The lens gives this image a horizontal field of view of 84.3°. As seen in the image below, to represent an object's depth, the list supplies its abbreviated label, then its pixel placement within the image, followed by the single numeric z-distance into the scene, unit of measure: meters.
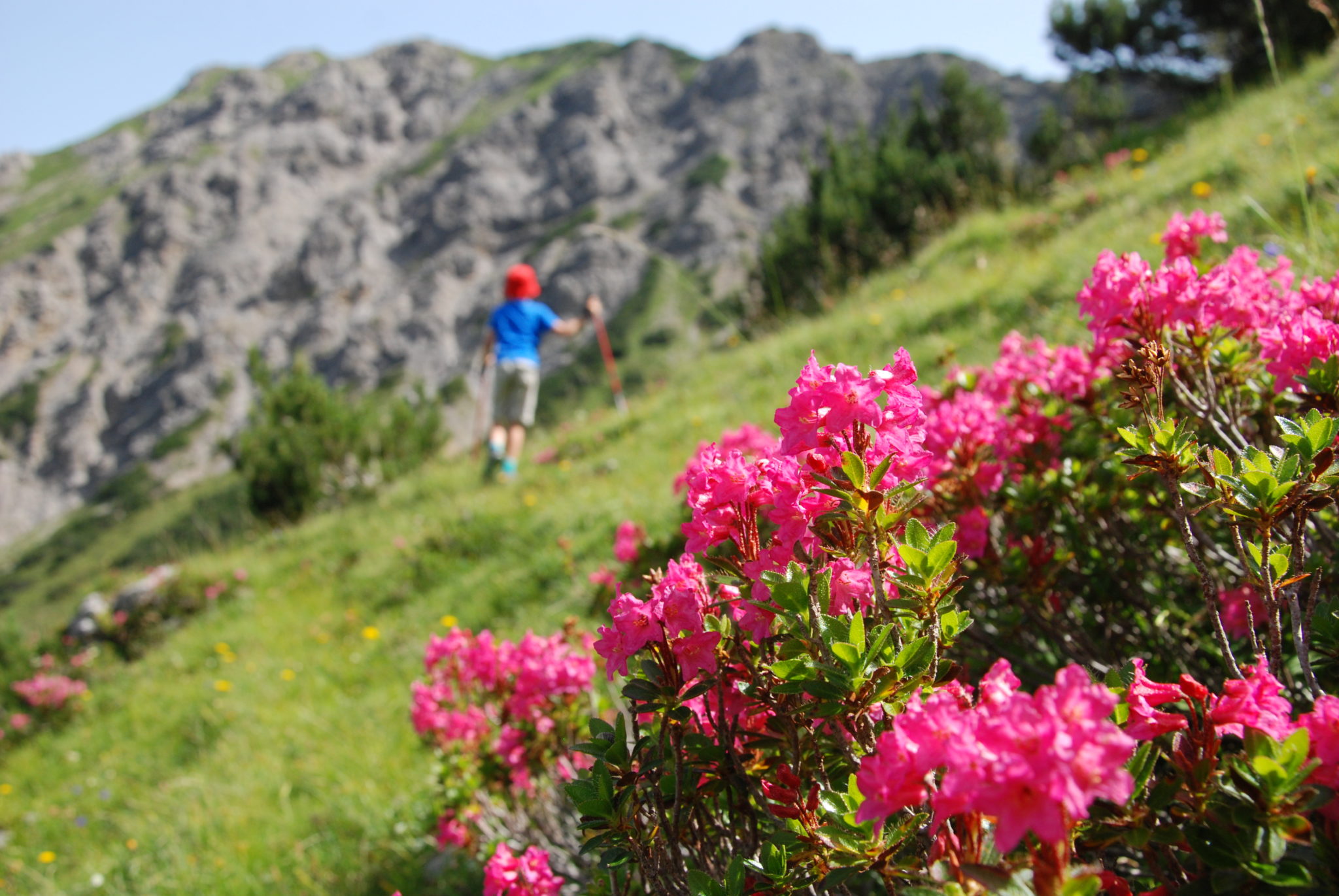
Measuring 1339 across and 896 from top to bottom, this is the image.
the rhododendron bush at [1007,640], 0.78
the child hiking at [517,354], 8.18
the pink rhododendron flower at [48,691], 6.97
